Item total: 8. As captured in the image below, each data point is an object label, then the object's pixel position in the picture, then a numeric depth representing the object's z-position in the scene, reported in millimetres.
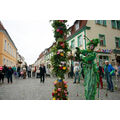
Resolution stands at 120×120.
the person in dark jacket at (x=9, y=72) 7352
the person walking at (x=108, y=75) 4838
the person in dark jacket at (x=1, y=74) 7465
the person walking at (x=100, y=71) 5589
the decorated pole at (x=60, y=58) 2590
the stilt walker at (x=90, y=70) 2729
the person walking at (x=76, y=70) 6774
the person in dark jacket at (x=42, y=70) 7020
